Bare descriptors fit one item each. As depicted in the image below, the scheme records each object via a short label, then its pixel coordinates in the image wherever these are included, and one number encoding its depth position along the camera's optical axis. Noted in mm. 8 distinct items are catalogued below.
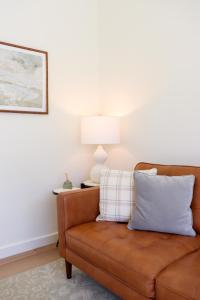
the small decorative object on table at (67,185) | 2588
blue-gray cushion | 1688
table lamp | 2555
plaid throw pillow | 1981
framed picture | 2355
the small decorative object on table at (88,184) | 2645
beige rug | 1806
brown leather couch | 1270
